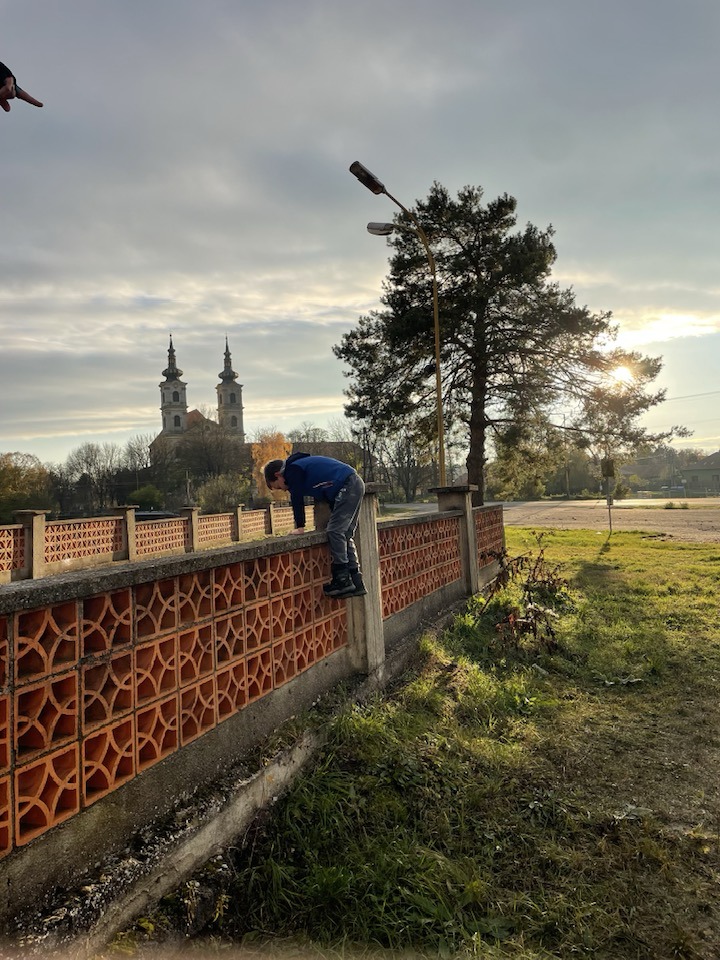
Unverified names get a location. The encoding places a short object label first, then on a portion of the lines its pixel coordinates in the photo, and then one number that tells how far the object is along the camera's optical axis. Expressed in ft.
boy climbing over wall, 12.78
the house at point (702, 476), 292.49
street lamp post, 28.91
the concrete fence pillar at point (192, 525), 56.29
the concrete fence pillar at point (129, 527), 46.96
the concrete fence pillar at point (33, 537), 36.06
